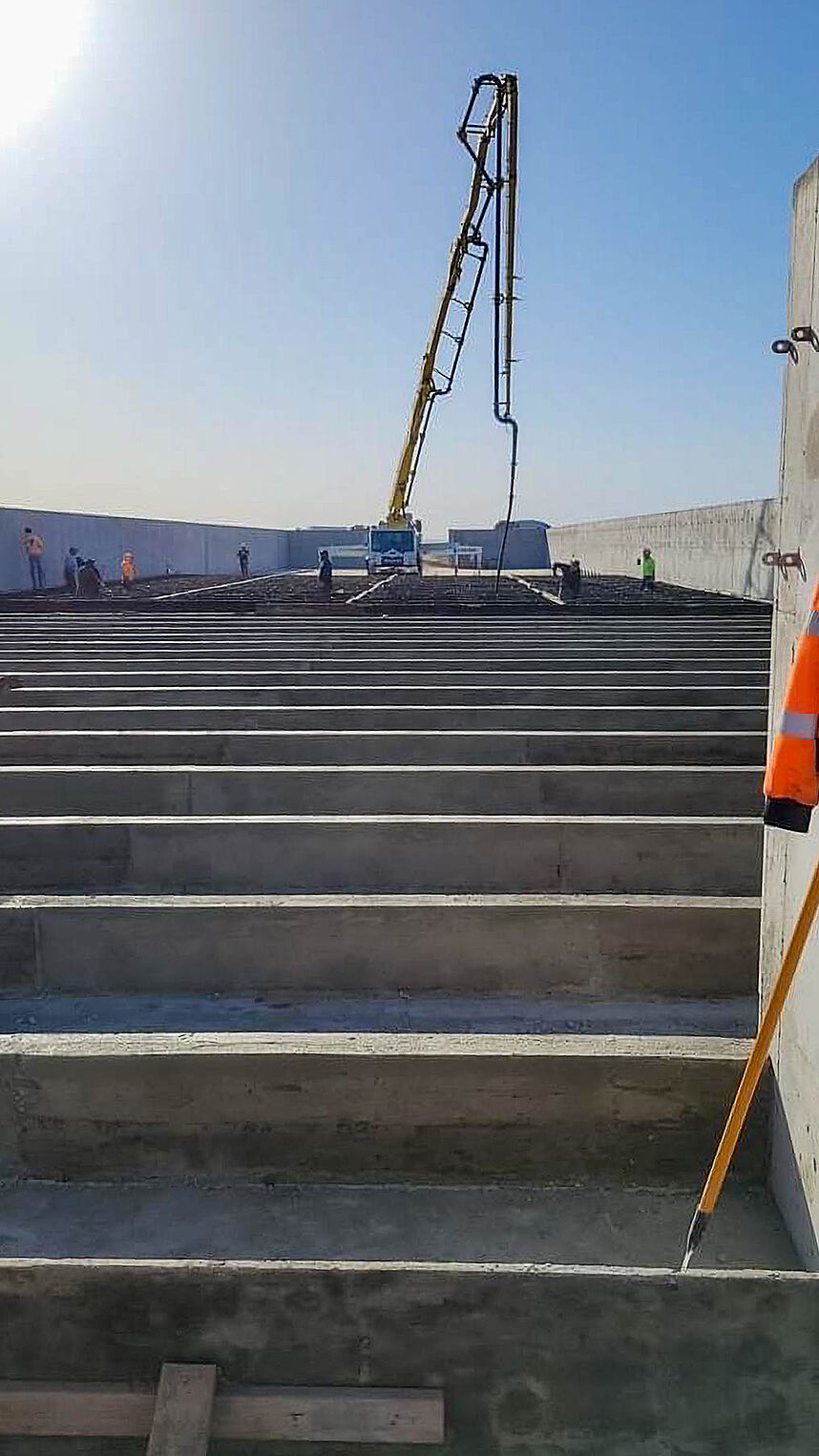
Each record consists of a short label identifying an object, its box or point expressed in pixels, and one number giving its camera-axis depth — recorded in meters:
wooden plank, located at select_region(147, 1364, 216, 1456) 2.64
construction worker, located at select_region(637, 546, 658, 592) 21.60
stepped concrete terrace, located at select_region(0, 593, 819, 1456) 2.78
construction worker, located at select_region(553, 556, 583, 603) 19.81
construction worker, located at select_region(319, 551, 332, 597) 21.84
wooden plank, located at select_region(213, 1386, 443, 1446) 2.70
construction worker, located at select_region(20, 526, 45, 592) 23.62
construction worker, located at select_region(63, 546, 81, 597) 22.83
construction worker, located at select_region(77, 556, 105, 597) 20.12
